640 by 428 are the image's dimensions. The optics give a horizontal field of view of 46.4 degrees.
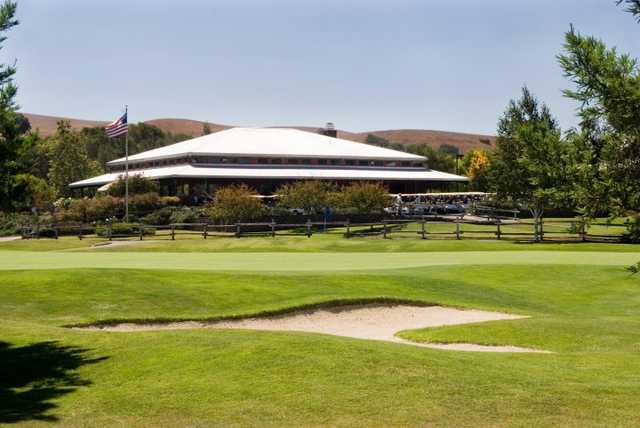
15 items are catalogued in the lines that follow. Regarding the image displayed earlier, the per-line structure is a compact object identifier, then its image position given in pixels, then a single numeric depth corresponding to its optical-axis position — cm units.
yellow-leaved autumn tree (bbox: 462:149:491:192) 10688
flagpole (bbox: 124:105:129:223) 6599
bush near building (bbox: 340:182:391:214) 6650
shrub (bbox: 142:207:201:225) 6588
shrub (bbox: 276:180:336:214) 6562
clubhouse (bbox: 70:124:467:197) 8656
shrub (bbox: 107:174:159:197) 7535
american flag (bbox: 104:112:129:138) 6581
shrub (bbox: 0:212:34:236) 6544
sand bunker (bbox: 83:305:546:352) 1912
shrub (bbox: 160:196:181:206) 7450
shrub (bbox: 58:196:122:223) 6825
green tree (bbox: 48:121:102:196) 10844
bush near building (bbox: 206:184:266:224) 6019
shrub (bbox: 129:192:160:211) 7160
